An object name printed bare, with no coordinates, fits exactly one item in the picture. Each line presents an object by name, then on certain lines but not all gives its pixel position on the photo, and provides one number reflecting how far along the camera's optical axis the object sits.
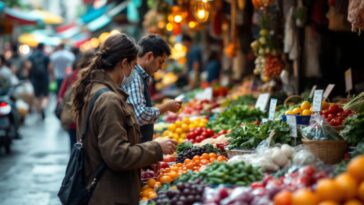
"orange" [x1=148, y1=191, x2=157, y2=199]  5.34
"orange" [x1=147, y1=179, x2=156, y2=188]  5.80
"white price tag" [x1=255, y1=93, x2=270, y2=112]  9.41
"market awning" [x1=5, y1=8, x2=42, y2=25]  25.17
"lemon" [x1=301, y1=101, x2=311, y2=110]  7.08
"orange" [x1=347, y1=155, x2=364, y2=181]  4.05
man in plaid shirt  6.58
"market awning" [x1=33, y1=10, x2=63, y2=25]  32.12
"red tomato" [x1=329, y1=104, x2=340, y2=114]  6.78
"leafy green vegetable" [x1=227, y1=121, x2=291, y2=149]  5.88
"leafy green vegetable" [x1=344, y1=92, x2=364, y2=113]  6.77
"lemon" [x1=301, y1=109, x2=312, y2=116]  6.62
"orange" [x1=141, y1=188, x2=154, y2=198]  5.49
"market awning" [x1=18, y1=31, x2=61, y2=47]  39.44
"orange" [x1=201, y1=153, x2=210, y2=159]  6.37
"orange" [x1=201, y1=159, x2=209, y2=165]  6.18
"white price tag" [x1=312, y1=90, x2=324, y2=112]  6.18
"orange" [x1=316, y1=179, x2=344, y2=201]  3.93
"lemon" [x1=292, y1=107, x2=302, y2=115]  6.85
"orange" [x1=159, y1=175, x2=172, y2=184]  5.78
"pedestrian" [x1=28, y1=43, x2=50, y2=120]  22.17
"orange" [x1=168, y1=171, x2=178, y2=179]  5.83
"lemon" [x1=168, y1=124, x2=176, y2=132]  9.62
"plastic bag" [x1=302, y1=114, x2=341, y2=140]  5.46
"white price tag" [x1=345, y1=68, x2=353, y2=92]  8.23
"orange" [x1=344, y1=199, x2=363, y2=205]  3.90
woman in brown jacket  4.84
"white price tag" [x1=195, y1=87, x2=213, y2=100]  12.27
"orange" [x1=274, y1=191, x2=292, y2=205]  3.99
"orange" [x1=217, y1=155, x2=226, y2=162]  6.21
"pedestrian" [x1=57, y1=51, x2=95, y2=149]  9.79
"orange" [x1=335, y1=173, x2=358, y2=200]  3.96
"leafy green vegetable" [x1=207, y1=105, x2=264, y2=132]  8.95
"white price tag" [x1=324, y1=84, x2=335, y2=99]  7.82
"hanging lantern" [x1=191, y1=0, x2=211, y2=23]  10.49
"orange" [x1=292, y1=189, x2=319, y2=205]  3.91
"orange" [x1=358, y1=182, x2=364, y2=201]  3.95
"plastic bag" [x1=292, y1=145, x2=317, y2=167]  5.01
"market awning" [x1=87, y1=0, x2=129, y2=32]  25.85
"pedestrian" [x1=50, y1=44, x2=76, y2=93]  21.21
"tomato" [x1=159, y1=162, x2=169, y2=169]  6.60
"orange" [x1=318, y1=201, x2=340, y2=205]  3.89
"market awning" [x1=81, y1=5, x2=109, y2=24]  28.78
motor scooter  13.85
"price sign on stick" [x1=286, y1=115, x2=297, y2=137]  5.84
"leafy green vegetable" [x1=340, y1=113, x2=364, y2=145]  5.41
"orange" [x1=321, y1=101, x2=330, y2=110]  7.27
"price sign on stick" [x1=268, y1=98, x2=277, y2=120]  6.98
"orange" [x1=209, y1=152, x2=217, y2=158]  6.38
